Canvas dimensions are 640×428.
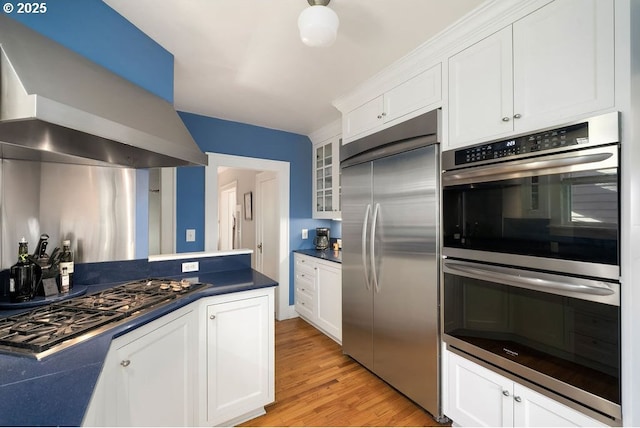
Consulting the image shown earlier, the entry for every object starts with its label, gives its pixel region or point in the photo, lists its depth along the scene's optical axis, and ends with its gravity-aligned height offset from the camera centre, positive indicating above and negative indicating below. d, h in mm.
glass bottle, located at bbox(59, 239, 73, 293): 1515 -285
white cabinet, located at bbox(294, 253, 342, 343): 2803 -864
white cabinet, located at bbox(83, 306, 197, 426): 989 -688
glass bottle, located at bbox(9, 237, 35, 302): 1311 -294
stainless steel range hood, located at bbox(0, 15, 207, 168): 899 +432
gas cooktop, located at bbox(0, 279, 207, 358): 909 -421
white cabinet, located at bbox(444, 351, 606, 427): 1221 -944
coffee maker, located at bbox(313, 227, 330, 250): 3701 -279
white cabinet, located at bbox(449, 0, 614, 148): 1097 +699
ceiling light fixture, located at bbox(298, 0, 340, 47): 1266 +923
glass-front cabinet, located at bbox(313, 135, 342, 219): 3324 +530
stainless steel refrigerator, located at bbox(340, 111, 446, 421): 1737 -282
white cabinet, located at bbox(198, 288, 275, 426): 1596 -870
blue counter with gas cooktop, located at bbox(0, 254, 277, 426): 568 -426
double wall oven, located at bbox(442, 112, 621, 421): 1072 -189
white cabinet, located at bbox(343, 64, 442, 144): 1768 +872
